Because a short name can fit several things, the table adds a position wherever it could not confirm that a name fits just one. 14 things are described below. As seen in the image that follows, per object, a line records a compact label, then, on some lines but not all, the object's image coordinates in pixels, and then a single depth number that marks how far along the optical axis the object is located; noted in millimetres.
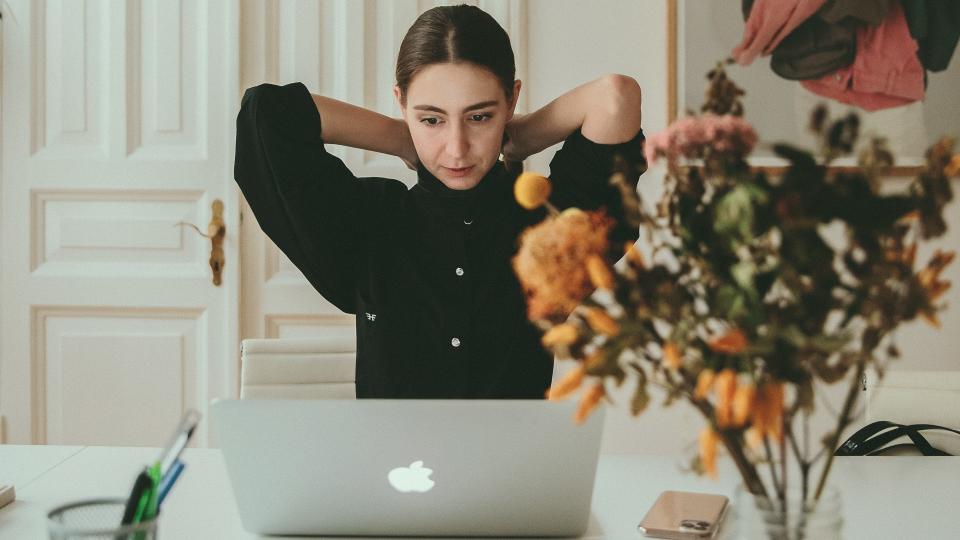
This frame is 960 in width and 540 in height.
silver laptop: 868
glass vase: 604
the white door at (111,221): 2596
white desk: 1024
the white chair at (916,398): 1616
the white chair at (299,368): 1733
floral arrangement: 550
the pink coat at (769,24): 2500
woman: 1435
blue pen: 816
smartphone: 977
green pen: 791
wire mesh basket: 756
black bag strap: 1433
